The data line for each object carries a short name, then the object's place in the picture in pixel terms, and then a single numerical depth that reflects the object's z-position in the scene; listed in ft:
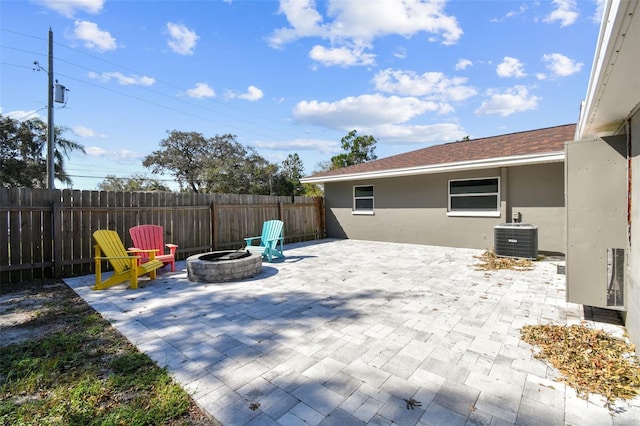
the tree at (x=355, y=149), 93.40
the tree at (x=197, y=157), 89.27
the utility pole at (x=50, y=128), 32.53
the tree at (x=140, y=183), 96.32
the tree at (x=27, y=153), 47.09
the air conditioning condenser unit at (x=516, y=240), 21.86
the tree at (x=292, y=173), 91.50
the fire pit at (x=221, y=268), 17.15
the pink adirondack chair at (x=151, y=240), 19.23
